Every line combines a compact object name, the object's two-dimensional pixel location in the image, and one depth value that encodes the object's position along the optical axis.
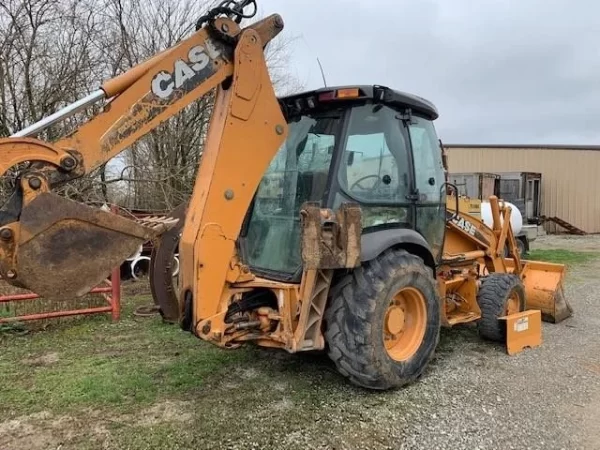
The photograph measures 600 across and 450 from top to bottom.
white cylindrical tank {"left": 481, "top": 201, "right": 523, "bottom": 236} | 10.00
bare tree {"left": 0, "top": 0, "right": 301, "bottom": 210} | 9.25
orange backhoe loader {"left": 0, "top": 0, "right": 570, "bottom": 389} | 2.60
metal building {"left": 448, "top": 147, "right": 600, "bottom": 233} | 21.22
